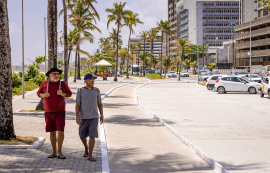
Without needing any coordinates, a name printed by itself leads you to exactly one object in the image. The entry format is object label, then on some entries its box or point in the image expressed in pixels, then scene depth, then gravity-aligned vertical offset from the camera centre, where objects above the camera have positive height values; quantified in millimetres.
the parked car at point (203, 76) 56306 -318
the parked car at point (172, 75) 91375 -257
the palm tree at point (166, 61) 109881 +3379
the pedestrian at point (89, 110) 7797 -702
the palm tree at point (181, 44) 79500 +5906
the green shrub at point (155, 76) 80475 -432
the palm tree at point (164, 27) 87938 +10259
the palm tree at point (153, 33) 92906 +9497
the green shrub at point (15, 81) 32562 -633
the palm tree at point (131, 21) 63131 +8859
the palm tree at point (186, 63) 134488 +3637
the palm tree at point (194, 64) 135250 +3314
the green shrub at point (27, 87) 30244 -1212
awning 66488 +1709
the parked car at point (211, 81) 38719 -690
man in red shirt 7777 -549
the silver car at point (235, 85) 33469 -942
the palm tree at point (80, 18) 52959 +7516
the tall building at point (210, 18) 168875 +23662
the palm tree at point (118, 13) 62688 +9473
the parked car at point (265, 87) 27641 -927
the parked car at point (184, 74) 96188 -30
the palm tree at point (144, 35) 105875 +10193
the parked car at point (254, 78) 49219 -507
